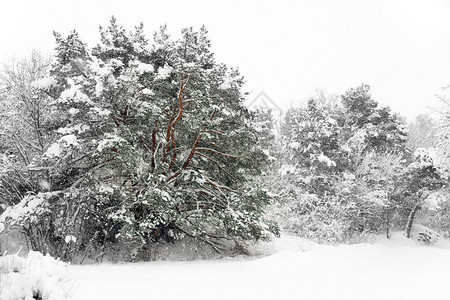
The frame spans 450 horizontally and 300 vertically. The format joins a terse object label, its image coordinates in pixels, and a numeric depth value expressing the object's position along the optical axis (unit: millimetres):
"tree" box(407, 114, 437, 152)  33688
